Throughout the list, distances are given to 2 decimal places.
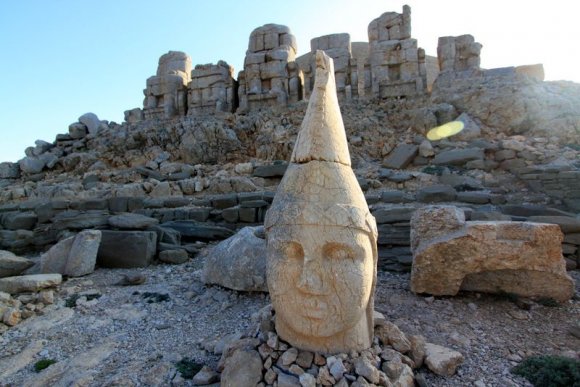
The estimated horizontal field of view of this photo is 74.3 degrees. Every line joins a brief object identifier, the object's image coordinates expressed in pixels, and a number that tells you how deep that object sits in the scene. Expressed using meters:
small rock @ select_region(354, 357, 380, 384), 2.69
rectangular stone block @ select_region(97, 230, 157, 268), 6.32
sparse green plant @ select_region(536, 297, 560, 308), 4.24
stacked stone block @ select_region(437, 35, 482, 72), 14.58
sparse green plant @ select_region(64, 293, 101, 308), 4.93
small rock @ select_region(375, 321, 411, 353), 3.16
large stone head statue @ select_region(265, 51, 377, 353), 2.69
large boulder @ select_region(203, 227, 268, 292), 4.87
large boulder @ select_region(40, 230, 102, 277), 5.84
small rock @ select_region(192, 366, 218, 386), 3.14
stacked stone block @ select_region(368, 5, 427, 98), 14.52
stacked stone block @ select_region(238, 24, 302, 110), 16.03
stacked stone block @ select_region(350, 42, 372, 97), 15.38
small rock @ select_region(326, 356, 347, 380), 2.69
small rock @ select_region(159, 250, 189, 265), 6.62
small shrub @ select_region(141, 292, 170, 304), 5.01
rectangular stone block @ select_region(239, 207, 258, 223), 8.42
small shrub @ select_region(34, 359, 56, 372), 3.63
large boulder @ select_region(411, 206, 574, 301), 4.21
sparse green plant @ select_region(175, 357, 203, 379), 3.28
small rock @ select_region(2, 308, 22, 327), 4.45
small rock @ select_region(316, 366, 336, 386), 2.67
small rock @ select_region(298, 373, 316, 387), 2.64
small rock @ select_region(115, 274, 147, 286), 5.62
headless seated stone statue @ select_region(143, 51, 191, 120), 18.19
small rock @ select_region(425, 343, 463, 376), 3.09
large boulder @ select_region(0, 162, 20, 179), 17.22
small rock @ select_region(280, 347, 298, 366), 2.84
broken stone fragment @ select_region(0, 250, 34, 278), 5.71
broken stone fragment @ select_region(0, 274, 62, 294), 5.03
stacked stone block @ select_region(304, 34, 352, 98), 15.38
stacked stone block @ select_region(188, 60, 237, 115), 17.33
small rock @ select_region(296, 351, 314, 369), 2.81
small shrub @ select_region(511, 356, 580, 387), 2.86
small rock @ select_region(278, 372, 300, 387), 2.68
